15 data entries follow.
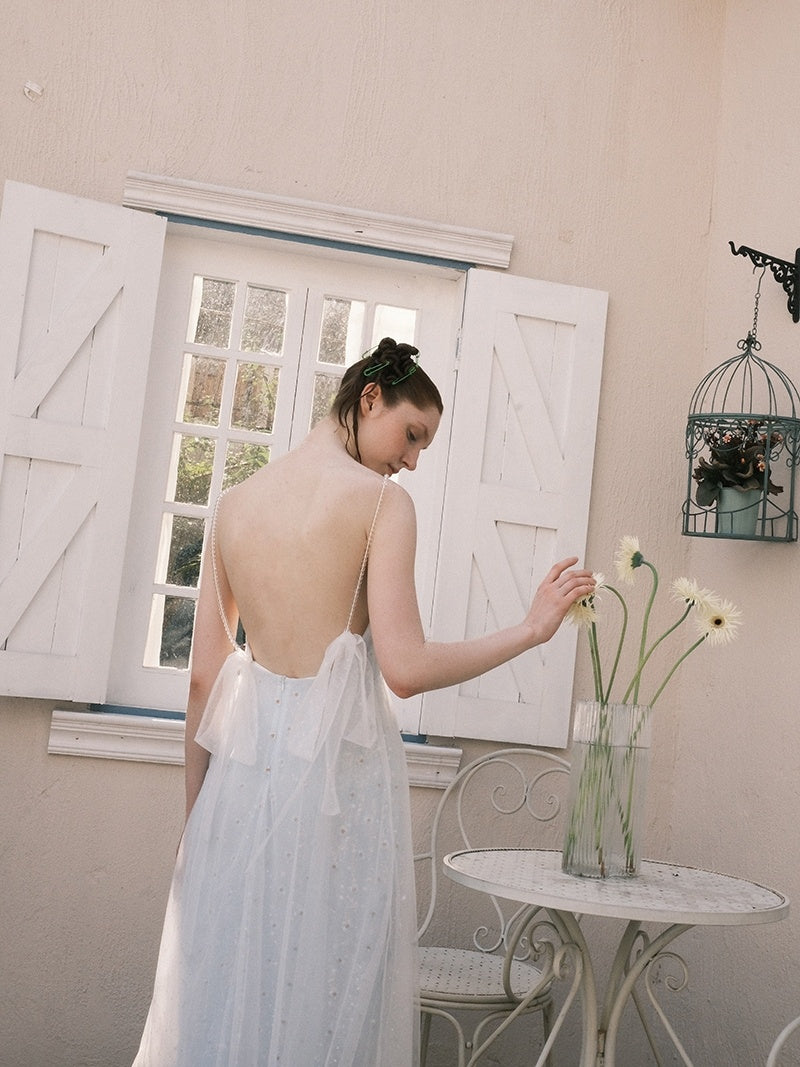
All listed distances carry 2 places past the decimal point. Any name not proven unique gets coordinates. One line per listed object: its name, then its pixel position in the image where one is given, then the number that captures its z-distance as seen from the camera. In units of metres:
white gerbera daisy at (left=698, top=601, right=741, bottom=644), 2.14
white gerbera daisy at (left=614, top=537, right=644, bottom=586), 2.21
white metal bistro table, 1.97
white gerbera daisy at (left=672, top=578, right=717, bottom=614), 2.14
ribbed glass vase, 2.16
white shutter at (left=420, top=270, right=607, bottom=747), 3.21
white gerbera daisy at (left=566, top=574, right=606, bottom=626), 2.12
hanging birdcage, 2.92
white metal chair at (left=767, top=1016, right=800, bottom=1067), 1.86
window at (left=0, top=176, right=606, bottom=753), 3.01
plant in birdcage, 2.92
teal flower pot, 2.94
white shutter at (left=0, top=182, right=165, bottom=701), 2.98
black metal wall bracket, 2.98
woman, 1.74
